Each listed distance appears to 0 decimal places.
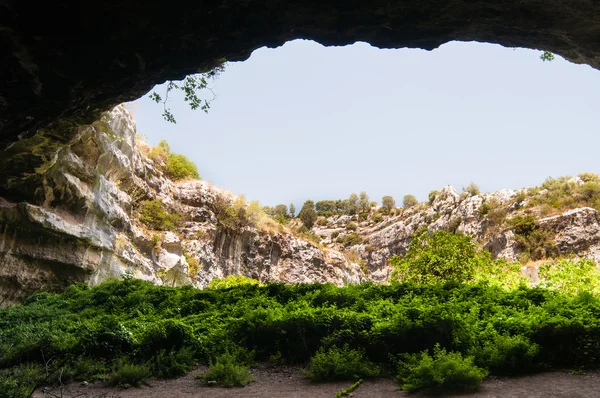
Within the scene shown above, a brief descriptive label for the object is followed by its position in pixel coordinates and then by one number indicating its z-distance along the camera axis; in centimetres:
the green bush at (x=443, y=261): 1412
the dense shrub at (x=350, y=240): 5244
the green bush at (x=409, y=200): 6490
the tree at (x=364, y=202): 6648
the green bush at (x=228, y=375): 752
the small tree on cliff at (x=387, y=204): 6300
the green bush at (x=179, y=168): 3081
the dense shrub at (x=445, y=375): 617
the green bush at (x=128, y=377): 769
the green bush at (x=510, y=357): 673
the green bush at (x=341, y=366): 723
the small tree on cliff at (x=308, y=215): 6512
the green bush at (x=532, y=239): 2791
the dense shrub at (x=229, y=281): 2400
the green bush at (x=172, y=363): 819
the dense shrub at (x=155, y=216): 2459
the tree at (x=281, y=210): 6906
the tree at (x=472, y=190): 4225
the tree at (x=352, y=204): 6634
